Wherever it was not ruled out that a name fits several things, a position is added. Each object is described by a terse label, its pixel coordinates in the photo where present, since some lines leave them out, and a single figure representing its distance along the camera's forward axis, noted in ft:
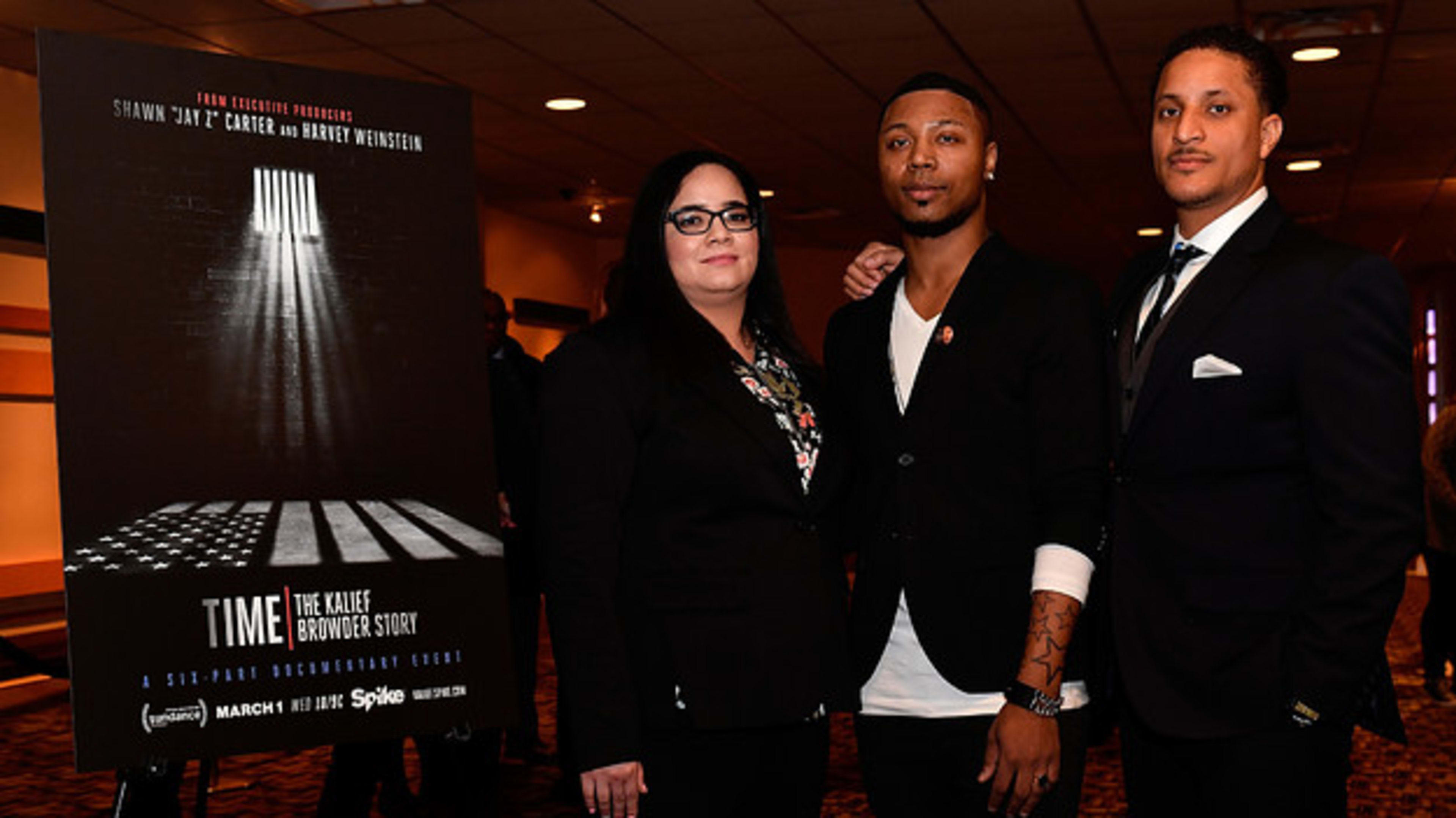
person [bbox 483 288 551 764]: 16.63
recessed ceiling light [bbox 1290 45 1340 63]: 25.27
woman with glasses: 7.32
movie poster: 7.59
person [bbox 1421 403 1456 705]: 23.90
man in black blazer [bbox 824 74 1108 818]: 7.32
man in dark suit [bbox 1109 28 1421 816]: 6.62
